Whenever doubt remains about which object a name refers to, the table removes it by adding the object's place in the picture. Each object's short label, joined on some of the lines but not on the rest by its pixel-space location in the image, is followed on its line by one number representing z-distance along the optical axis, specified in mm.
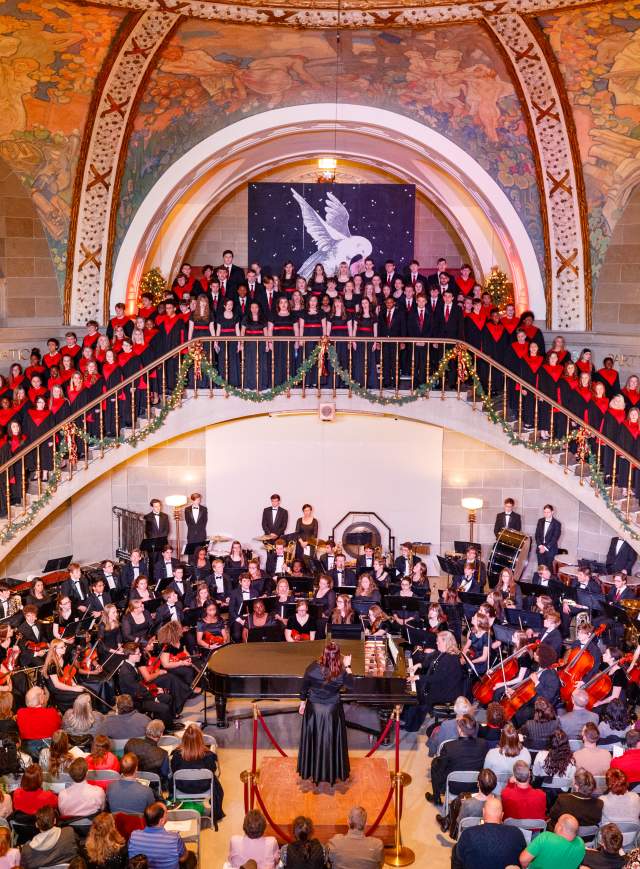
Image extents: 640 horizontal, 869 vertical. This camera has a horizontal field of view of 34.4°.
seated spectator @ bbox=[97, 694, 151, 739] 9875
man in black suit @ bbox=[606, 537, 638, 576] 14680
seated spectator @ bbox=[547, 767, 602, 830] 8164
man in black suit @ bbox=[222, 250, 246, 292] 16719
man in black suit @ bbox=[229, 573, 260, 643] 13102
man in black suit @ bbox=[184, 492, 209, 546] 16719
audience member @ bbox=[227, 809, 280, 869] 7668
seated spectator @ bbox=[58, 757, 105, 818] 8367
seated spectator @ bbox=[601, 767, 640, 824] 8211
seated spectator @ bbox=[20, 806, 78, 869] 7602
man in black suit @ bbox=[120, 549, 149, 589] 14180
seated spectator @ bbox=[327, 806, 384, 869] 7809
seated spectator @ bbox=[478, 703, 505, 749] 9703
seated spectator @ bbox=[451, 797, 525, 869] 7664
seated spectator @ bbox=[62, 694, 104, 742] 9922
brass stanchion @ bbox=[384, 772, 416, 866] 9102
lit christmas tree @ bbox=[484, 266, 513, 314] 18547
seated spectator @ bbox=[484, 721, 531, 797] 8906
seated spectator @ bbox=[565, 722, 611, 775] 8984
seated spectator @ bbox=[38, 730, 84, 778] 8883
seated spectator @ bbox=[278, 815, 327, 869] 7512
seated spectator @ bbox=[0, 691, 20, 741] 9578
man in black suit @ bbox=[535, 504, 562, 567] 15539
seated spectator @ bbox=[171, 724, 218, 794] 9258
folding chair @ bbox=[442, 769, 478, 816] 9148
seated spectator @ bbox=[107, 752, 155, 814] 8422
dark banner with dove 20328
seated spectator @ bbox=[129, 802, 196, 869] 7781
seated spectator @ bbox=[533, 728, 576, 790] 8930
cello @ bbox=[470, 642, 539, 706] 11156
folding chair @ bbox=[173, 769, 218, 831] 9211
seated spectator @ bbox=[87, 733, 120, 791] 8961
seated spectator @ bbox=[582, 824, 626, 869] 7461
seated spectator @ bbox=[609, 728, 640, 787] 8977
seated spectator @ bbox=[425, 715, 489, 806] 9367
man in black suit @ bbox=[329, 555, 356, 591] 14141
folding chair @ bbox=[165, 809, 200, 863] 8523
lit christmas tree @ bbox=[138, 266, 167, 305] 18797
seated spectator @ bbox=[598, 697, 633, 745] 9961
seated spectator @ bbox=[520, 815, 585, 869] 7512
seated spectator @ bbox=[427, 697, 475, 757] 9539
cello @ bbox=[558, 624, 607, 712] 10961
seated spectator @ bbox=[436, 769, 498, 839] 8258
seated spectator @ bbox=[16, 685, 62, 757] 9898
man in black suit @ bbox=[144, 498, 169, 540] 16859
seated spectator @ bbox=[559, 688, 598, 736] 9961
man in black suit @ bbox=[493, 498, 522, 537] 16578
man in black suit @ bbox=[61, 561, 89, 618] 13570
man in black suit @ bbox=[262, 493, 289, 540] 16672
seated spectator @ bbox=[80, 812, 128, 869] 7609
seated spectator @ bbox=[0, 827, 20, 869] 7246
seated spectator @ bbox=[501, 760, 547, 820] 8344
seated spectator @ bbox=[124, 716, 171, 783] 9391
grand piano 10289
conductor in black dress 9594
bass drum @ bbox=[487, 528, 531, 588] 15609
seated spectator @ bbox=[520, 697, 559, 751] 9508
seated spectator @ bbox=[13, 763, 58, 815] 8234
